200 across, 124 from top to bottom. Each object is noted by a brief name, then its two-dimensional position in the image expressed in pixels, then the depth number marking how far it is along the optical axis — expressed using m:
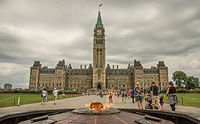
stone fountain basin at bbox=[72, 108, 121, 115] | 4.20
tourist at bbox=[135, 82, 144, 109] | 10.14
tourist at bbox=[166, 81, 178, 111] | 7.54
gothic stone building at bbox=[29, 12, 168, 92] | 95.81
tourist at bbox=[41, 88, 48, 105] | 13.96
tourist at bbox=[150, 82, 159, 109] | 9.23
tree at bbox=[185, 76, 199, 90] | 75.25
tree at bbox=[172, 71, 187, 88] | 75.67
